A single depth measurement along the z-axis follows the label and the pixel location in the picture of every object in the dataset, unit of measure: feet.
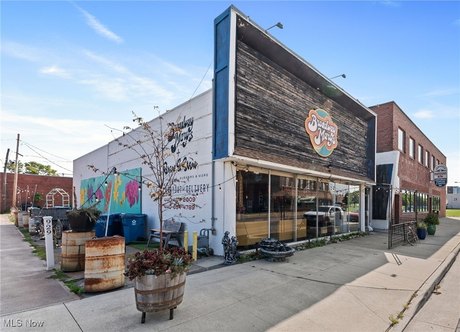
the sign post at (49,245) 23.99
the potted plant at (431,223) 50.14
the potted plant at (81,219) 23.39
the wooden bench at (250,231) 28.76
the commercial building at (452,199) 235.20
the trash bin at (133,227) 38.63
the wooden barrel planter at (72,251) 23.26
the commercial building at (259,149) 27.55
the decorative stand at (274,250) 26.58
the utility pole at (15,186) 91.36
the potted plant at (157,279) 13.61
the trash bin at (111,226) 39.75
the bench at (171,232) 31.27
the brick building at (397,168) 58.23
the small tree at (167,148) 34.77
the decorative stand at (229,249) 25.65
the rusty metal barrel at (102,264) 18.28
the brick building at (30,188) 108.79
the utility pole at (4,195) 104.99
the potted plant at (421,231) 44.65
